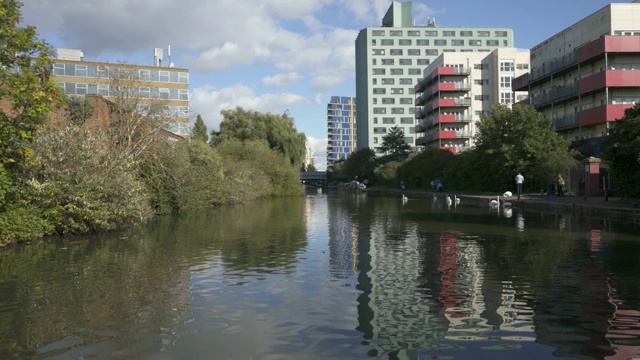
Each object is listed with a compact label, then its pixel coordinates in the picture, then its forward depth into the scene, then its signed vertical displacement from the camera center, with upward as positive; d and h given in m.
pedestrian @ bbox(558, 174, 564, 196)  36.07 +0.15
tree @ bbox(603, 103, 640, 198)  25.02 +1.65
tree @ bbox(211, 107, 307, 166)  66.50 +7.18
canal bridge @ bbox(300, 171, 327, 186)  140.81 +2.95
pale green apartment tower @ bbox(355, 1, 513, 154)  133.00 +31.82
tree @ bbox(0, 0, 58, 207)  15.45 +3.03
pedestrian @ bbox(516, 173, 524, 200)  37.12 +0.45
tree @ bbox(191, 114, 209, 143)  71.00 +8.24
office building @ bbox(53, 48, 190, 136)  75.88 +16.58
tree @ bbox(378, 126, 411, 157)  94.19 +7.46
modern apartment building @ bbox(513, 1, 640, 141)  47.00 +10.95
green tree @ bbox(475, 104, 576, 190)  42.66 +3.52
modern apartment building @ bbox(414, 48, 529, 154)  87.56 +16.20
